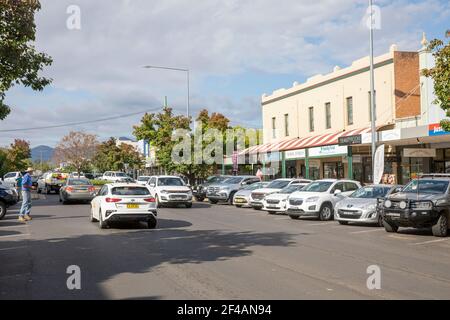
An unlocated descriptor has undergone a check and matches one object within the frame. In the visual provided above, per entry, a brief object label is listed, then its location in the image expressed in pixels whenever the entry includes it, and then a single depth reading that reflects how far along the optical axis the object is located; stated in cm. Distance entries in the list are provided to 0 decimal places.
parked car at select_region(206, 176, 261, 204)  2877
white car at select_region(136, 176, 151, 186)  3236
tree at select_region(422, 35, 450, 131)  1446
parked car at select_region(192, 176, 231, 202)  3108
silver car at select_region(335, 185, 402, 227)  1727
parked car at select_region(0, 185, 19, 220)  1927
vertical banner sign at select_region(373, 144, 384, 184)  2252
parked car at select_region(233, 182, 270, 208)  2630
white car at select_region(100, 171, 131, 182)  5223
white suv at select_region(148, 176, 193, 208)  2528
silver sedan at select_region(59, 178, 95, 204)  2770
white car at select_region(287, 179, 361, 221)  1945
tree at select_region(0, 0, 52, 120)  1084
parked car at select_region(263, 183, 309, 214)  2205
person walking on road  1844
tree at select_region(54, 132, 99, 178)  8481
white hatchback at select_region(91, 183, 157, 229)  1541
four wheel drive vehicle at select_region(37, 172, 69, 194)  4056
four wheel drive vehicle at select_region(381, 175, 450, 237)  1454
